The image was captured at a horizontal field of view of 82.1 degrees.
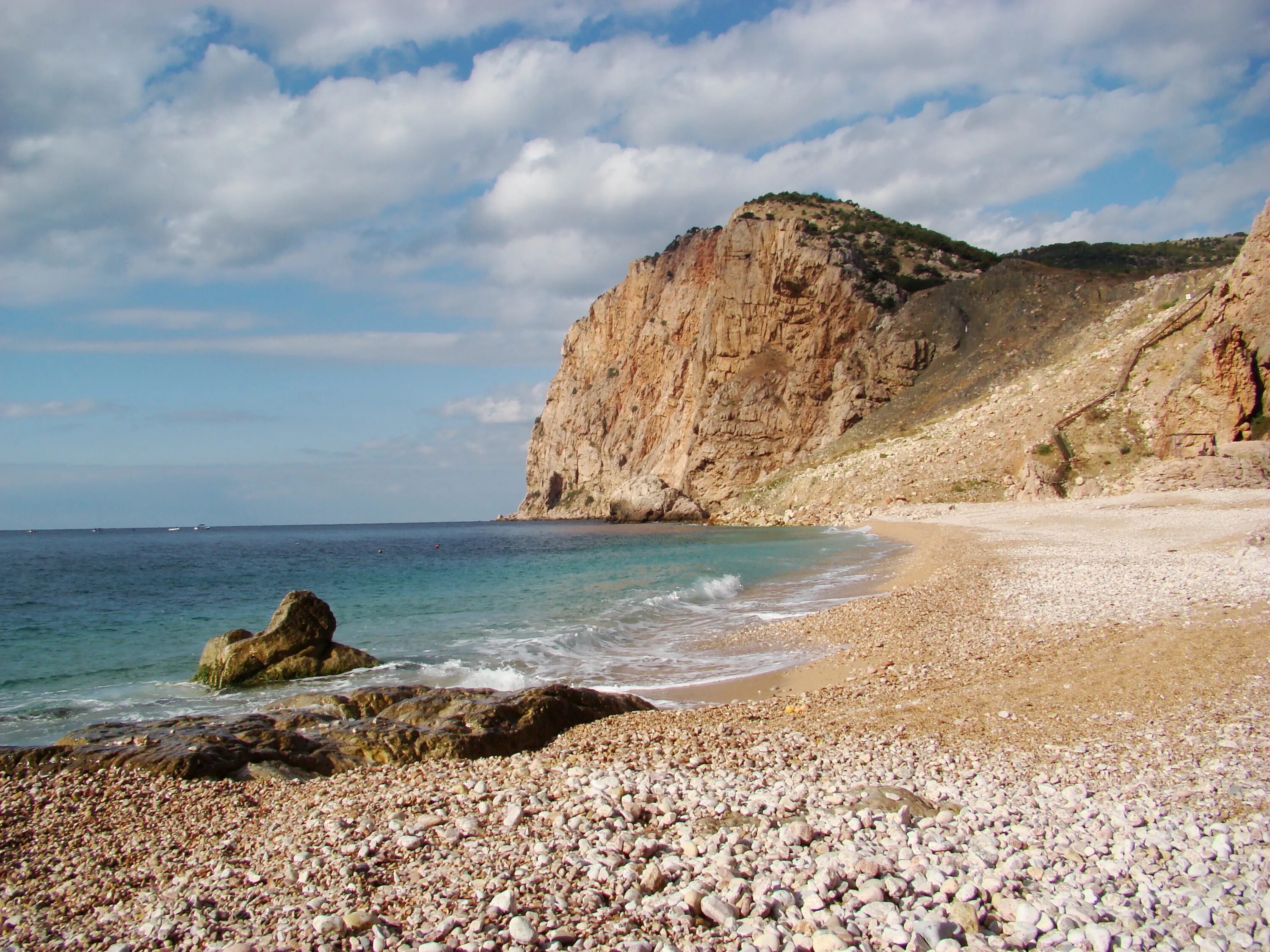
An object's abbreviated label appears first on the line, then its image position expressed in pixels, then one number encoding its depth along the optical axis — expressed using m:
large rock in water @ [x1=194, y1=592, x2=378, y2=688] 11.17
